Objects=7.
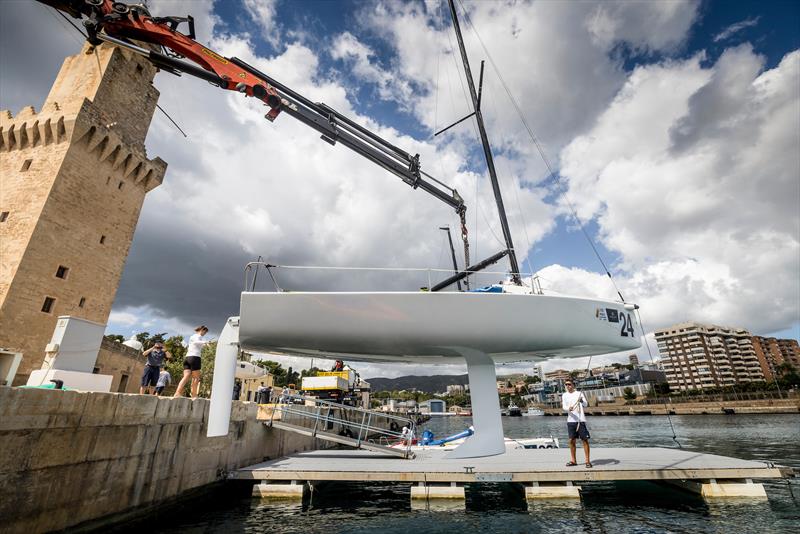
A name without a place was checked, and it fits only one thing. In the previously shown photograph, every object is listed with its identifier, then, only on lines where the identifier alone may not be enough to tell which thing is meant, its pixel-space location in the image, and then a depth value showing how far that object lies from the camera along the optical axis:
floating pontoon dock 5.60
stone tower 12.14
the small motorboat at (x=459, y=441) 10.08
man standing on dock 5.63
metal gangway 7.85
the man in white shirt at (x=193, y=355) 6.48
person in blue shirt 6.79
